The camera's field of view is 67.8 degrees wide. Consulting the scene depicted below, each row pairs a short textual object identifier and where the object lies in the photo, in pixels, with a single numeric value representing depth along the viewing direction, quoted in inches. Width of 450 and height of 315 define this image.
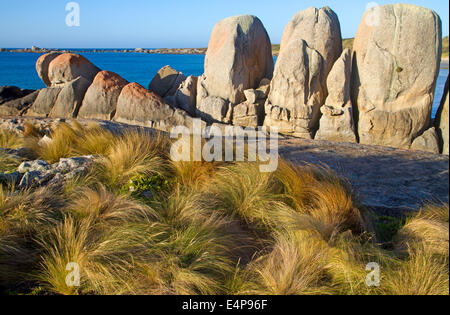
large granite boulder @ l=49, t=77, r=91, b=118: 424.5
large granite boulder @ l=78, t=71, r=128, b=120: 413.4
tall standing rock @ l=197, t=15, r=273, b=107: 415.2
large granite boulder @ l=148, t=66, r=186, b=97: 500.7
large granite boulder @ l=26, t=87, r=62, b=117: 434.9
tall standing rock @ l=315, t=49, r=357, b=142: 365.4
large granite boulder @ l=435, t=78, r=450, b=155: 340.5
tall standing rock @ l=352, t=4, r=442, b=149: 332.8
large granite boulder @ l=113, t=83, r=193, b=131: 388.2
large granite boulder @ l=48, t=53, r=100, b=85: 496.4
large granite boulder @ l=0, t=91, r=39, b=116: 451.8
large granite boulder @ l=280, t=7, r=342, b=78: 382.0
